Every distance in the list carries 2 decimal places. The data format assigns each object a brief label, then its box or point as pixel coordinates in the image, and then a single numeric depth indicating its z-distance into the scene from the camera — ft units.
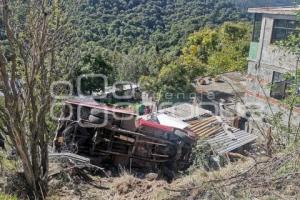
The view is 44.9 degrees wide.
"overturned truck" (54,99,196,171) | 28.91
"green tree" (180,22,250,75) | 99.45
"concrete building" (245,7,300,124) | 48.57
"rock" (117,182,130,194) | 21.85
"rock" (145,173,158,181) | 26.03
